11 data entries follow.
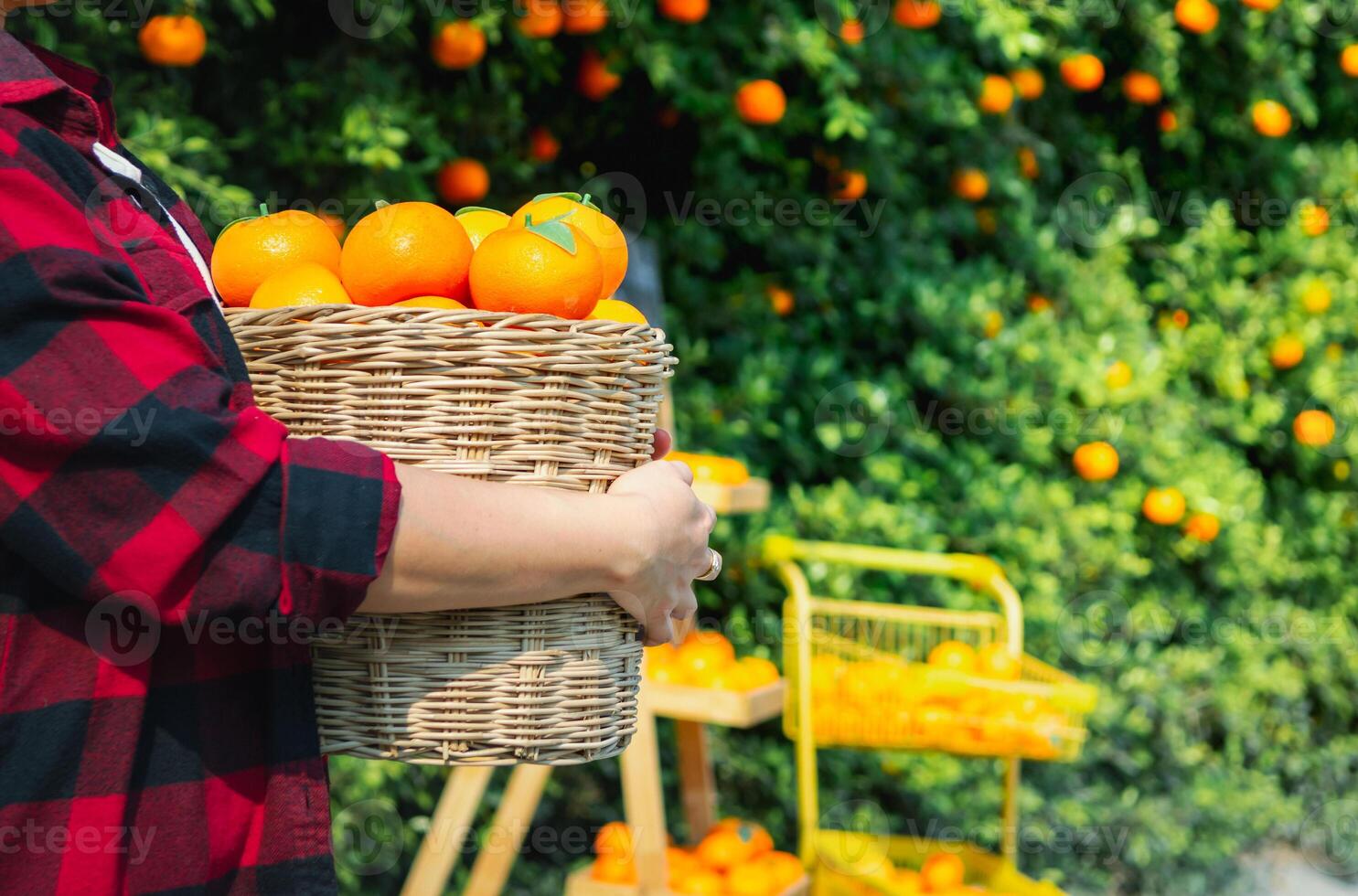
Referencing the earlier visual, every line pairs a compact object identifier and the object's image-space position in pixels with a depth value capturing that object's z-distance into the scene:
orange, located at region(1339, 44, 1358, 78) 3.95
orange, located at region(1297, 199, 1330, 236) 4.05
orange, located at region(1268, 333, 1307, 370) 3.93
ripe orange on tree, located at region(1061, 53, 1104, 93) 3.52
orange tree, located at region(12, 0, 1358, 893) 2.38
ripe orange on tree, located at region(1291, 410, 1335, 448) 3.89
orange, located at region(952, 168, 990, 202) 3.47
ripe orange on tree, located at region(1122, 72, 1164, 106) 3.76
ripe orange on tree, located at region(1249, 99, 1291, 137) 3.82
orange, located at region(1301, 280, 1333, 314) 3.95
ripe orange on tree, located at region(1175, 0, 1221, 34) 3.57
